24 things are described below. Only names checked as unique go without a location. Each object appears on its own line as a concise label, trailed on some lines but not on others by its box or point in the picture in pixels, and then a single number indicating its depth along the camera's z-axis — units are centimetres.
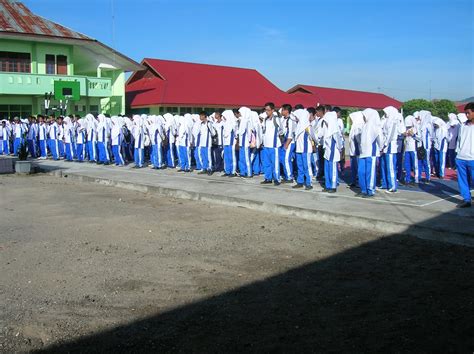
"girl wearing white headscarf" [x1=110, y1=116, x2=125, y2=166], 1795
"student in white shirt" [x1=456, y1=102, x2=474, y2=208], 855
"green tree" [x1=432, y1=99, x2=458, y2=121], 3847
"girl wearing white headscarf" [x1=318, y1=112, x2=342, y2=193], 1080
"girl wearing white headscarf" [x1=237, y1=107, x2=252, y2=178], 1373
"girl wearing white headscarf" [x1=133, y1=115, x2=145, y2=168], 1711
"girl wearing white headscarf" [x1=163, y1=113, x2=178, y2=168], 1659
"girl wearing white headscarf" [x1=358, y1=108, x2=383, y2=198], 1019
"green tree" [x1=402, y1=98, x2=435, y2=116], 4116
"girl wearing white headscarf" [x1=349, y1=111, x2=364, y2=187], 1120
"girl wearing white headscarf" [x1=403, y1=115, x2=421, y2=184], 1237
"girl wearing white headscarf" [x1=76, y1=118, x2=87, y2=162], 1967
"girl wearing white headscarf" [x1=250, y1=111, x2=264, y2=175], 1392
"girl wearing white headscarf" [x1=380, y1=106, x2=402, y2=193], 1093
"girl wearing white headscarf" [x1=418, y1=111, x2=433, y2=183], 1299
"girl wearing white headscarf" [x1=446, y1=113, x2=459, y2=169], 1383
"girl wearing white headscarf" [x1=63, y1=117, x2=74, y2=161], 2070
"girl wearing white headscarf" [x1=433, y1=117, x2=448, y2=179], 1372
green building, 3078
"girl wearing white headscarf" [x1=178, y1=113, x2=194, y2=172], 1564
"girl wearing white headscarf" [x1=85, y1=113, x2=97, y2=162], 1895
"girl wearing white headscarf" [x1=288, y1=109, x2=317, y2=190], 1152
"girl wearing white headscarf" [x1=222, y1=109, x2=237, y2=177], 1409
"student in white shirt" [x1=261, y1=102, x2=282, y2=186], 1228
